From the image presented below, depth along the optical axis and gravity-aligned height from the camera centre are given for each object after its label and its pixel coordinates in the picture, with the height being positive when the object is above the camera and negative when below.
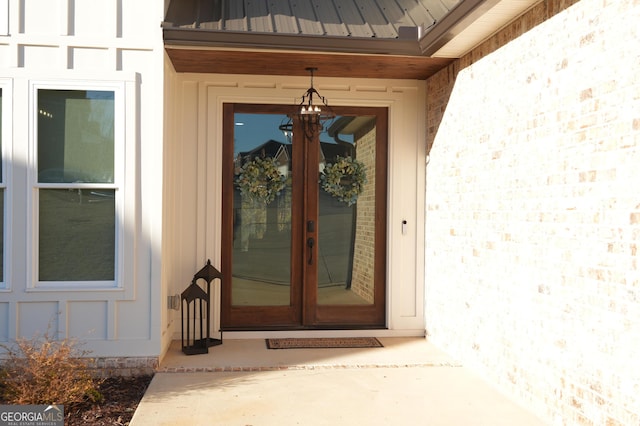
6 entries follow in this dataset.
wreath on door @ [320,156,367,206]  6.88 +0.37
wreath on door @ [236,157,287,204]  6.75 +0.35
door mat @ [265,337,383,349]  6.38 -1.35
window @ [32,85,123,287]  5.35 +0.22
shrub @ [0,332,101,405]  4.32 -1.22
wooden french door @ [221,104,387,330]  6.77 -0.07
